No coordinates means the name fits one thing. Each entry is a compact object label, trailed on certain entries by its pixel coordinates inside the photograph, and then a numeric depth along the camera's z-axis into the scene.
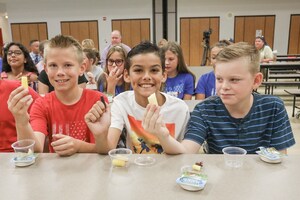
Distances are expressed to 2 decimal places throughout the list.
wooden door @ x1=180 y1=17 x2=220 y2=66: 12.16
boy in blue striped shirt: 1.57
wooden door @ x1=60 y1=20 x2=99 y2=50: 12.48
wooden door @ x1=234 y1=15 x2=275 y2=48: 11.92
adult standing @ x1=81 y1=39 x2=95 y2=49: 5.68
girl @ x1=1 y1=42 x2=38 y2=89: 3.76
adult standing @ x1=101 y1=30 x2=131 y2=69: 6.67
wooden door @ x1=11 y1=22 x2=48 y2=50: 12.62
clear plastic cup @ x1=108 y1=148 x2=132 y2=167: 1.29
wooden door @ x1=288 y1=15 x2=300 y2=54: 11.73
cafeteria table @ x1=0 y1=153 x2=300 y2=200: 1.05
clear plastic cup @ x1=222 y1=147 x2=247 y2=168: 1.29
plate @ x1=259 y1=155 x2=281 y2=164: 1.29
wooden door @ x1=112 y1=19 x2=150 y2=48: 12.34
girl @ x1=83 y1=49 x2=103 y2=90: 4.02
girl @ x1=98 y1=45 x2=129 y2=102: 3.16
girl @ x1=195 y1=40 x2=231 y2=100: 3.52
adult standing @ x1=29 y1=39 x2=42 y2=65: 7.69
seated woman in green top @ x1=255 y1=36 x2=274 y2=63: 8.80
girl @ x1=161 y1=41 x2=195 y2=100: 3.50
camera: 8.26
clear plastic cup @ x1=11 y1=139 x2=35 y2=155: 1.40
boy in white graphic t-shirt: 1.78
